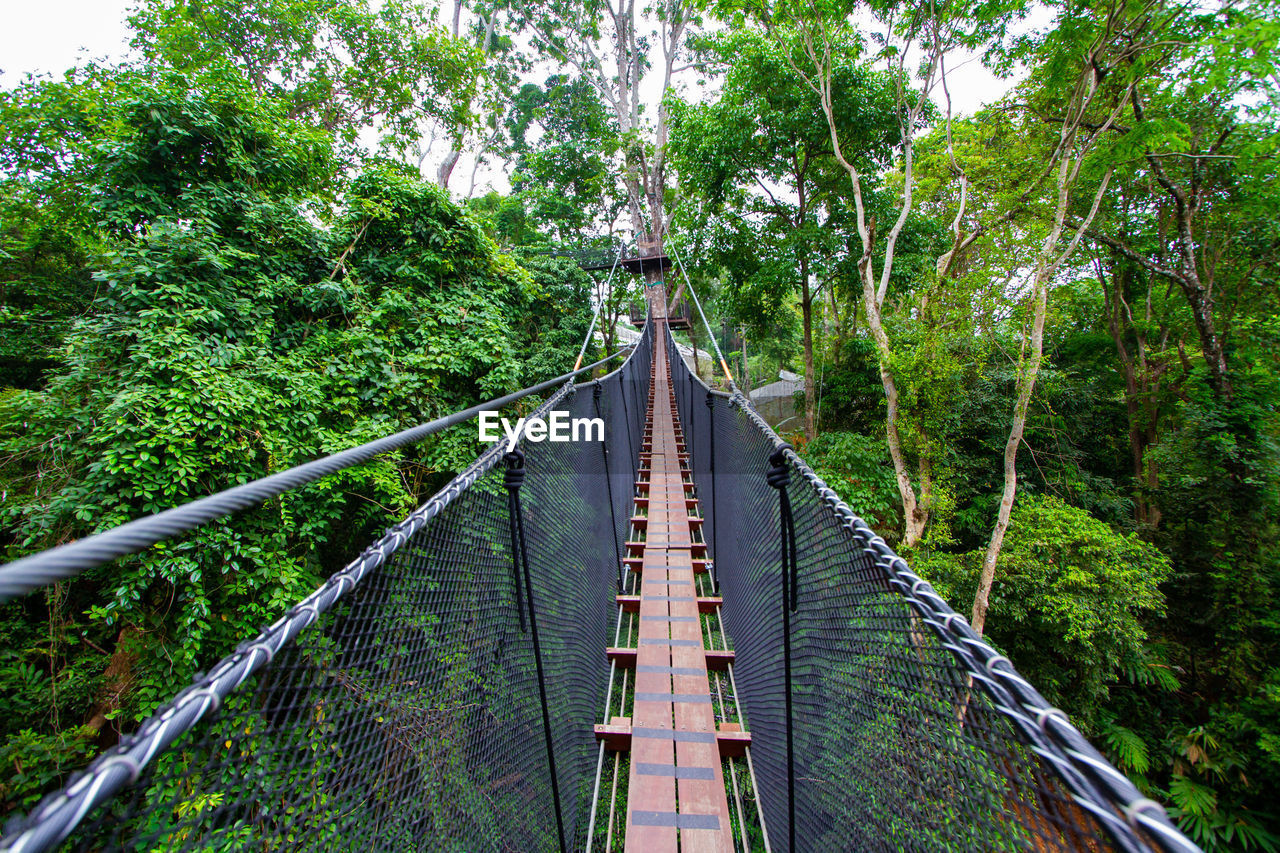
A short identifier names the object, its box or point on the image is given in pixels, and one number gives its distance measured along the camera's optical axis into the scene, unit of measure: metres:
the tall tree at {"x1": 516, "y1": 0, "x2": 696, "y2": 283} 11.57
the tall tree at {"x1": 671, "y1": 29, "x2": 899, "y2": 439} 6.11
